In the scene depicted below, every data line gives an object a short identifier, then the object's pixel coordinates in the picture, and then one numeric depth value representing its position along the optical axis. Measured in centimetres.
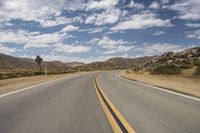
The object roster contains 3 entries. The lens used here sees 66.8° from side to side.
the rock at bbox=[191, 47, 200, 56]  2573
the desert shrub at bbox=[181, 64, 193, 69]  1941
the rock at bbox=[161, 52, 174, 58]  3103
